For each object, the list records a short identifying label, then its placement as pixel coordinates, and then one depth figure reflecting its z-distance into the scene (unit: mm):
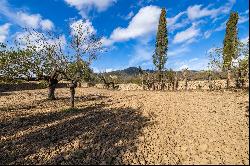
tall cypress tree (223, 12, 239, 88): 19392
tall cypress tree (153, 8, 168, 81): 22858
